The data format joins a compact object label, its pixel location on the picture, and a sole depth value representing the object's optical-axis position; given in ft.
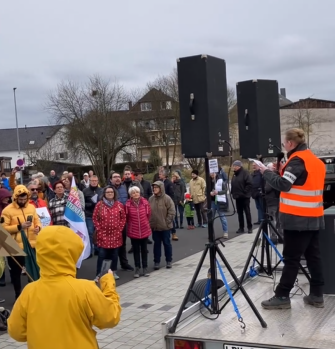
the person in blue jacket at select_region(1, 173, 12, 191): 57.91
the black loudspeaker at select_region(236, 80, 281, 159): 20.79
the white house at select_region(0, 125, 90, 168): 150.45
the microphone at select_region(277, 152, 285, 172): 18.98
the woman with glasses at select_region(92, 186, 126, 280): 30.12
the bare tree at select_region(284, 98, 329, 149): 165.50
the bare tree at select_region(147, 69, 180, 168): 127.85
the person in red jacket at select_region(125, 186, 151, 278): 32.14
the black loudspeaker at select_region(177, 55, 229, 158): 16.28
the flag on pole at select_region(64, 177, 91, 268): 29.91
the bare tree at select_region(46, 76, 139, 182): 124.98
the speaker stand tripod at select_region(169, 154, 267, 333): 14.57
